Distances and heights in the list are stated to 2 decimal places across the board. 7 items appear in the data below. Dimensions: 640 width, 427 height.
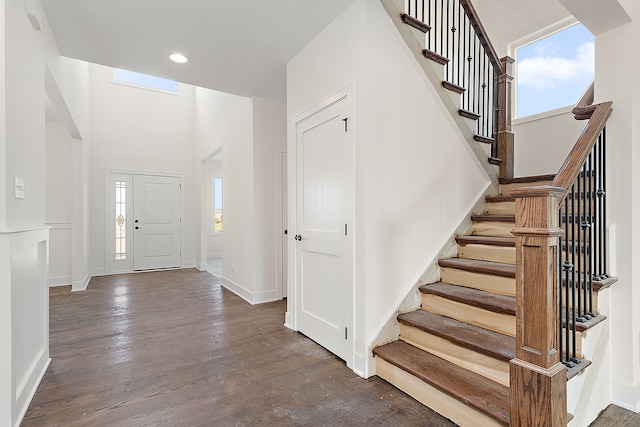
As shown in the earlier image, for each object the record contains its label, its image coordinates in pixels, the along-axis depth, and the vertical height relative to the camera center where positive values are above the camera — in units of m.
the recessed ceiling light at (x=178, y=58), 3.09 +1.52
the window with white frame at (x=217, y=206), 8.27 +0.15
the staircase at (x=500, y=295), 1.34 -0.49
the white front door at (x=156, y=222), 6.47 -0.21
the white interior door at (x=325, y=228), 2.40 -0.14
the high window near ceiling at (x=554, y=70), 3.47 +1.66
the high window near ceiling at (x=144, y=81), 6.34 +2.74
